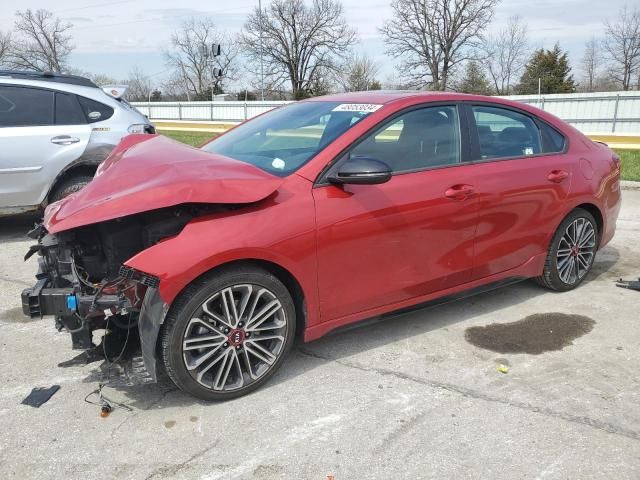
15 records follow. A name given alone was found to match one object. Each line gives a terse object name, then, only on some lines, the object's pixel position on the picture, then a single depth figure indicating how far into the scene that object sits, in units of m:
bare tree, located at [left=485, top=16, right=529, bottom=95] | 56.88
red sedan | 2.88
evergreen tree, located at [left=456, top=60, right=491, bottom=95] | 50.69
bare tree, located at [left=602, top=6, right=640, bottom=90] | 51.81
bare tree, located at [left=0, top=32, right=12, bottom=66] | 58.69
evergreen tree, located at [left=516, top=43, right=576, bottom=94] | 52.22
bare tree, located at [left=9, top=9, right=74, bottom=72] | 60.19
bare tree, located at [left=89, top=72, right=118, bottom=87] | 61.99
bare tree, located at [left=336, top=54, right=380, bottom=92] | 57.53
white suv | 6.20
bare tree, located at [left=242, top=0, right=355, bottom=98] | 61.97
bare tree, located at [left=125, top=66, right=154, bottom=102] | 65.65
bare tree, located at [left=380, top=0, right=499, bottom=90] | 50.59
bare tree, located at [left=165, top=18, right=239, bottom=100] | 69.50
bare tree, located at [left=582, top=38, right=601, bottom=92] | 57.78
